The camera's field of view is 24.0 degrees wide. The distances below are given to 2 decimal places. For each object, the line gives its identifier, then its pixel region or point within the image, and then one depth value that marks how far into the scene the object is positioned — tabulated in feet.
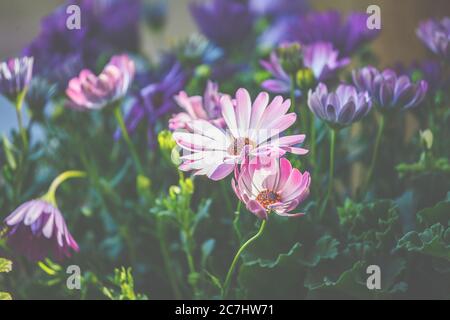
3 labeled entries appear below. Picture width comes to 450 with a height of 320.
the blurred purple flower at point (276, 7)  2.47
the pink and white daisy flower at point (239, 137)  1.55
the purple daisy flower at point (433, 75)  1.88
